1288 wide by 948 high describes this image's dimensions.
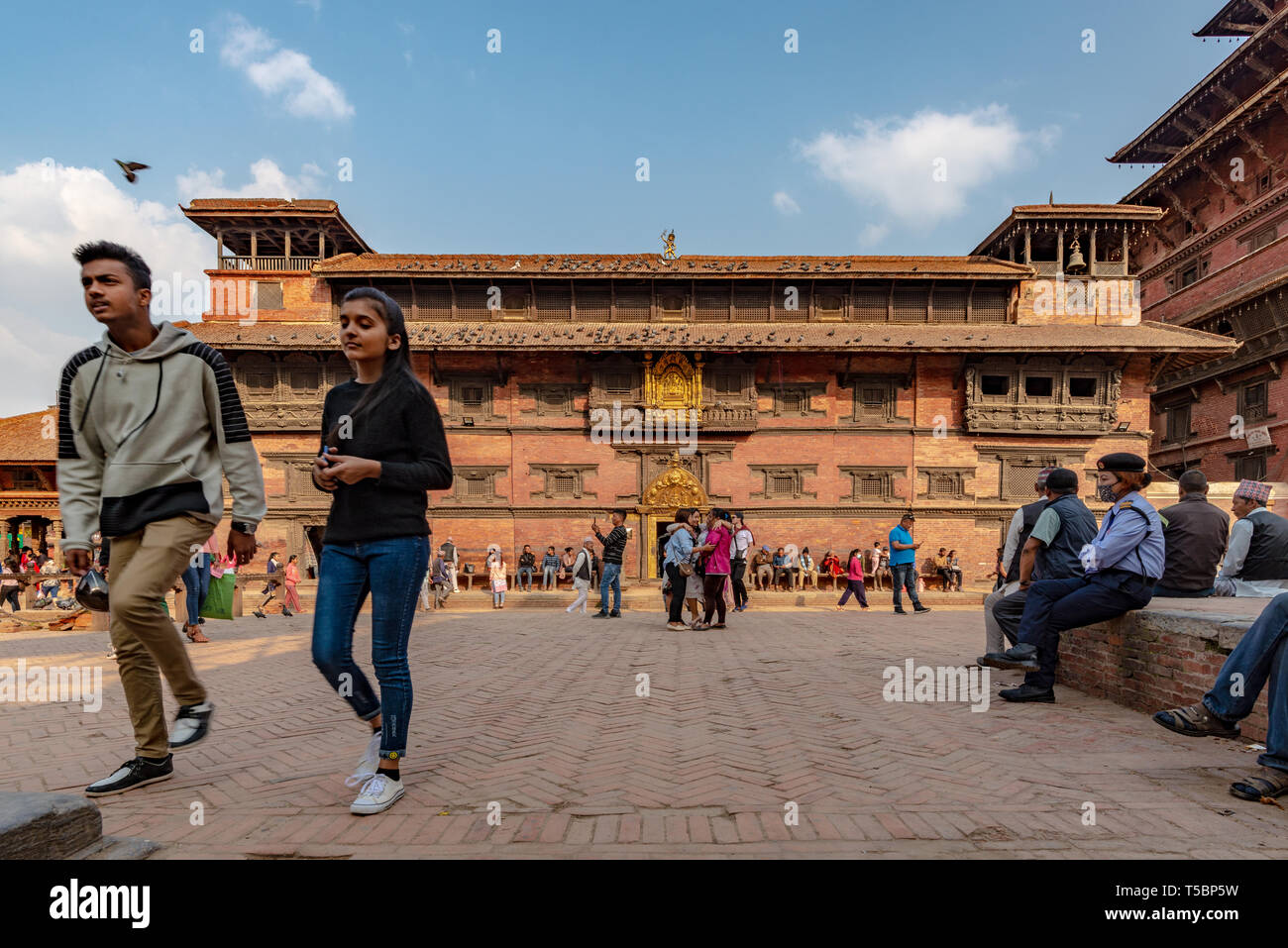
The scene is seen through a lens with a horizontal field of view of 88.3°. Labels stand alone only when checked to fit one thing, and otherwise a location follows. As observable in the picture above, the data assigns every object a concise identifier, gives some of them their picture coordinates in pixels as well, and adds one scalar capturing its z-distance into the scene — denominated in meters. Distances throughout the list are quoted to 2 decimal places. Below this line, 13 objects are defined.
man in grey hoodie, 3.04
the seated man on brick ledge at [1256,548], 5.88
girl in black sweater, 2.94
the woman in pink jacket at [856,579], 14.80
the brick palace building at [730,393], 24.59
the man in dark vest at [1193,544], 5.81
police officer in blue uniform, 4.88
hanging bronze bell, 25.77
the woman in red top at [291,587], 15.48
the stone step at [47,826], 2.05
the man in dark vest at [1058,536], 5.61
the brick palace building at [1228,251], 24.28
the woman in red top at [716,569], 11.07
